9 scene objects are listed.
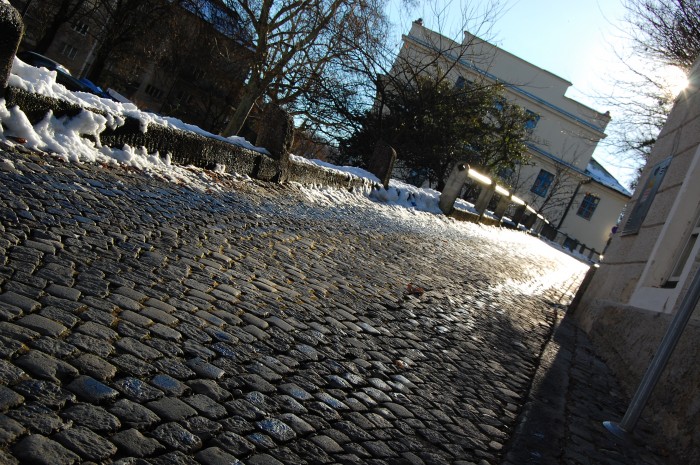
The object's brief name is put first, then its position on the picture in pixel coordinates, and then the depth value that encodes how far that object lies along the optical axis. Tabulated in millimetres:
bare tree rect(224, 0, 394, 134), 18484
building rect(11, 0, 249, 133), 22850
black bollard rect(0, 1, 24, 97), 4758
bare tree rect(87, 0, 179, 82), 24406
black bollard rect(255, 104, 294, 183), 9109
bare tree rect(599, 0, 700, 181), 13430
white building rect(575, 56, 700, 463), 3873
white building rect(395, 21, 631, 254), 45594
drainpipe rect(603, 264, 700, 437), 3605
